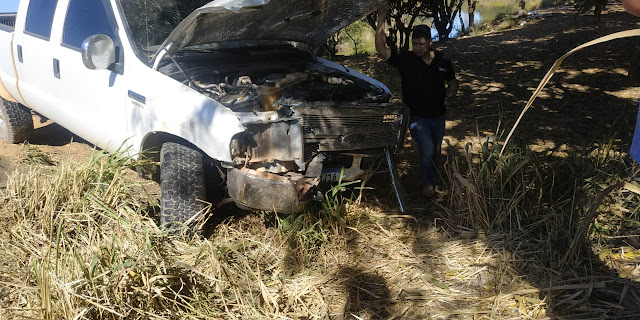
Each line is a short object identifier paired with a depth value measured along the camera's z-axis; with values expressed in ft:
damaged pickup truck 11.27
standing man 14.71
